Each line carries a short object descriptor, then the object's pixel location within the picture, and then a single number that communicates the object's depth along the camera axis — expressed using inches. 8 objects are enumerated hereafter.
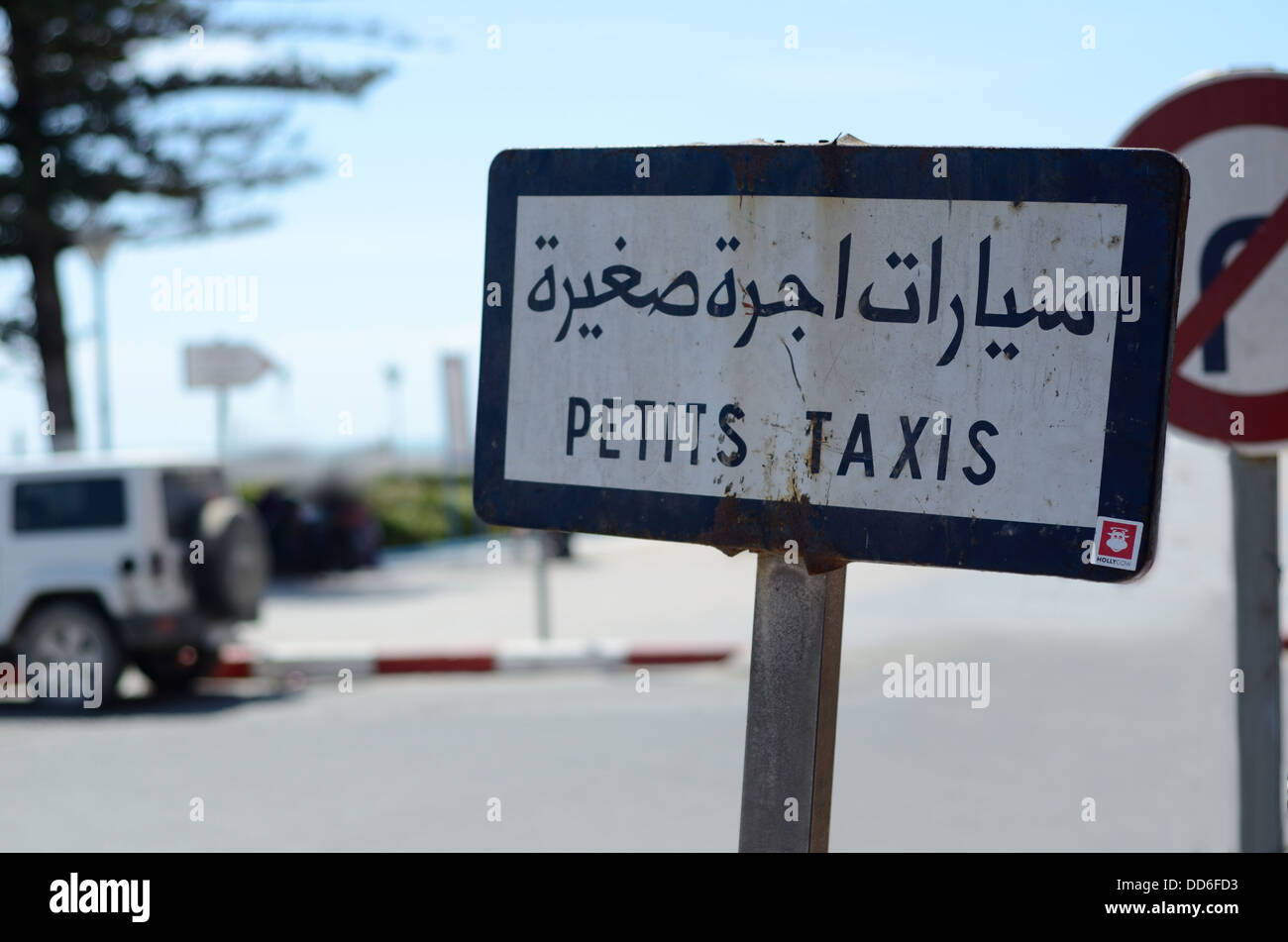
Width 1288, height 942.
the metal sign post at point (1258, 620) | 111.3
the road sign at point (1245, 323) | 105.6
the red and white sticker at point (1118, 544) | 58.8
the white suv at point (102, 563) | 365.4
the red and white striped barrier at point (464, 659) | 407.5
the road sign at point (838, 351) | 59.9
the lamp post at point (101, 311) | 565.3
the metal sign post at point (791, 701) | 65.7
